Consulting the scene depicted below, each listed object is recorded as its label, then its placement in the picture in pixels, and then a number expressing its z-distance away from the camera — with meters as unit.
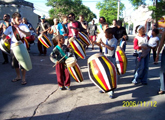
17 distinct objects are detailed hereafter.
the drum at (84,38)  5.44
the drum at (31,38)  7.91
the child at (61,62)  4.00
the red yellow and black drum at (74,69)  3.72
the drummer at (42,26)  7.75
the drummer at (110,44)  3.76
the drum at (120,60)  4.33
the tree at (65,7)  38.91
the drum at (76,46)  4.50
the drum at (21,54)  4.07
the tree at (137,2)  14.62
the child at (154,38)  6.01
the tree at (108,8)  48.75
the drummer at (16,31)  4.27
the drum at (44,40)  6.97
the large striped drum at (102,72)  2.98
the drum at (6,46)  5.44
